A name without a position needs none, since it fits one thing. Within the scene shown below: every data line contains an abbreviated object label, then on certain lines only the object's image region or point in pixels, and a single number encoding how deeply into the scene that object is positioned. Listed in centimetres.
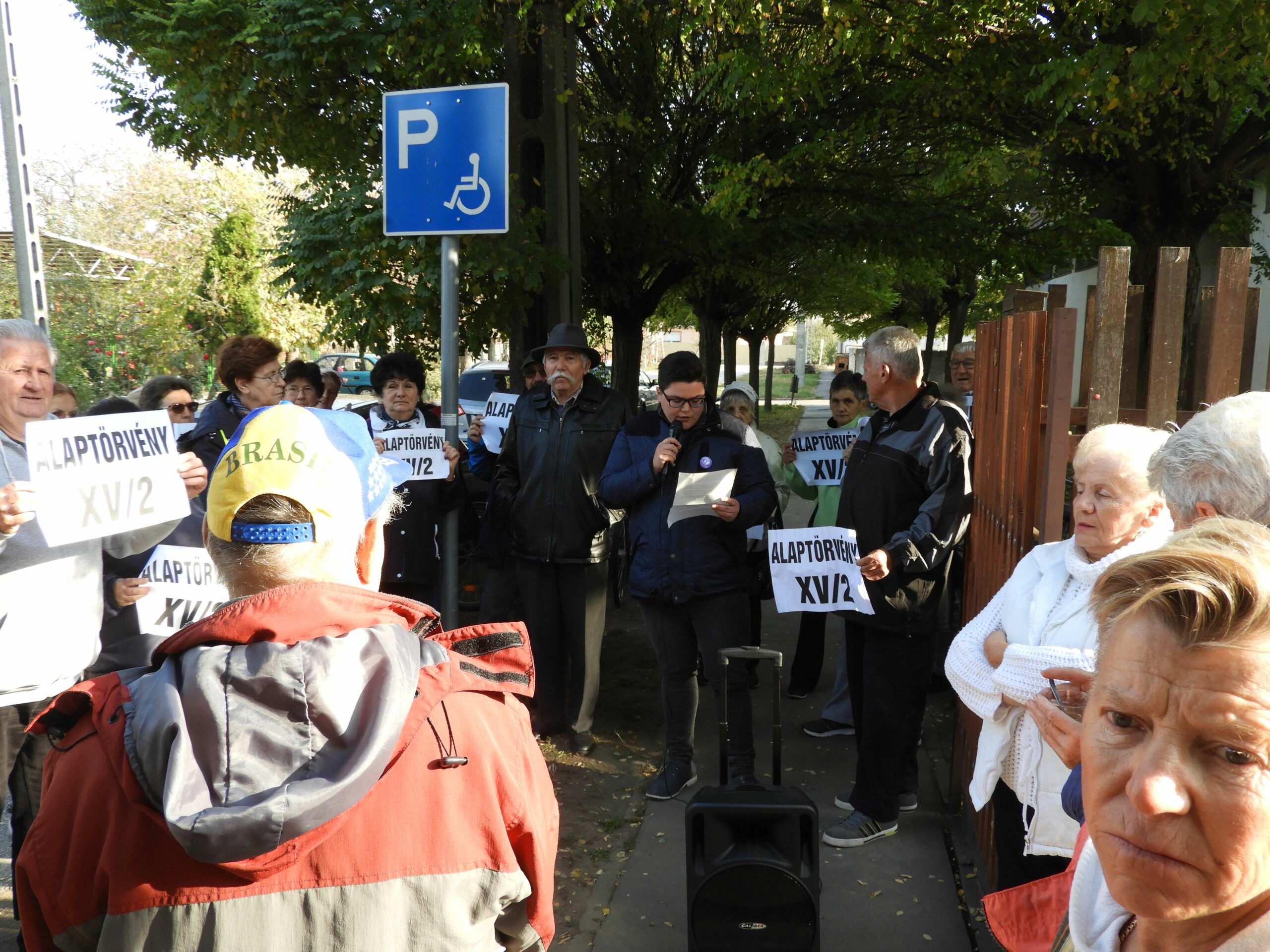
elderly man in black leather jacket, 534
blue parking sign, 425
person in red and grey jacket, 133
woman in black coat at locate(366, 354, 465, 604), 542
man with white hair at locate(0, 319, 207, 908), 310
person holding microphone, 468
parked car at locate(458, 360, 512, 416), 1444
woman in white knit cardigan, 266
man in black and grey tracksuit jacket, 427
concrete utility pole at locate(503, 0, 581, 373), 725
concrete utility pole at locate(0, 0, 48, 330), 477
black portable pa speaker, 327
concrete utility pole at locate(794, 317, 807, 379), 6212
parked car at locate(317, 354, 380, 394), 2773
